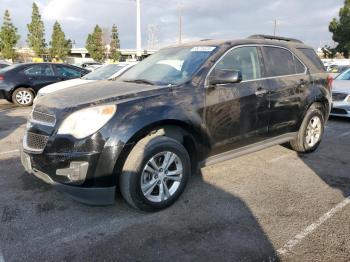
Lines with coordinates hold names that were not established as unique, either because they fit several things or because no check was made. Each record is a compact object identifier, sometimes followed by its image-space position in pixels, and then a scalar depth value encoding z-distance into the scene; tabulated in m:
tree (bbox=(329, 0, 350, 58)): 38.75
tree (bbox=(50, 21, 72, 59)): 60.12
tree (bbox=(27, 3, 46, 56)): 55.22
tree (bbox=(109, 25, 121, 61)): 68.88
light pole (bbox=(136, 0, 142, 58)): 32.07
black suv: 3.23
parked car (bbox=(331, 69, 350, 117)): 8.68
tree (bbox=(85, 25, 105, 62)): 65.00
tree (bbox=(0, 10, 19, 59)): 48.00
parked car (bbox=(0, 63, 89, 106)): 10.99
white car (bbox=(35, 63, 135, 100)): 8.43
